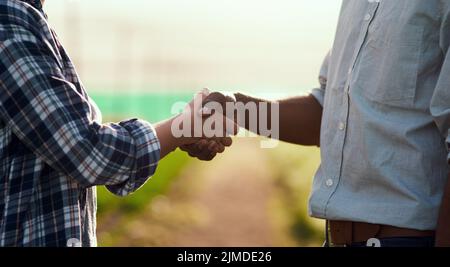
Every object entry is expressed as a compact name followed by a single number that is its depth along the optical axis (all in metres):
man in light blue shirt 4.47
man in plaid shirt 4.06
